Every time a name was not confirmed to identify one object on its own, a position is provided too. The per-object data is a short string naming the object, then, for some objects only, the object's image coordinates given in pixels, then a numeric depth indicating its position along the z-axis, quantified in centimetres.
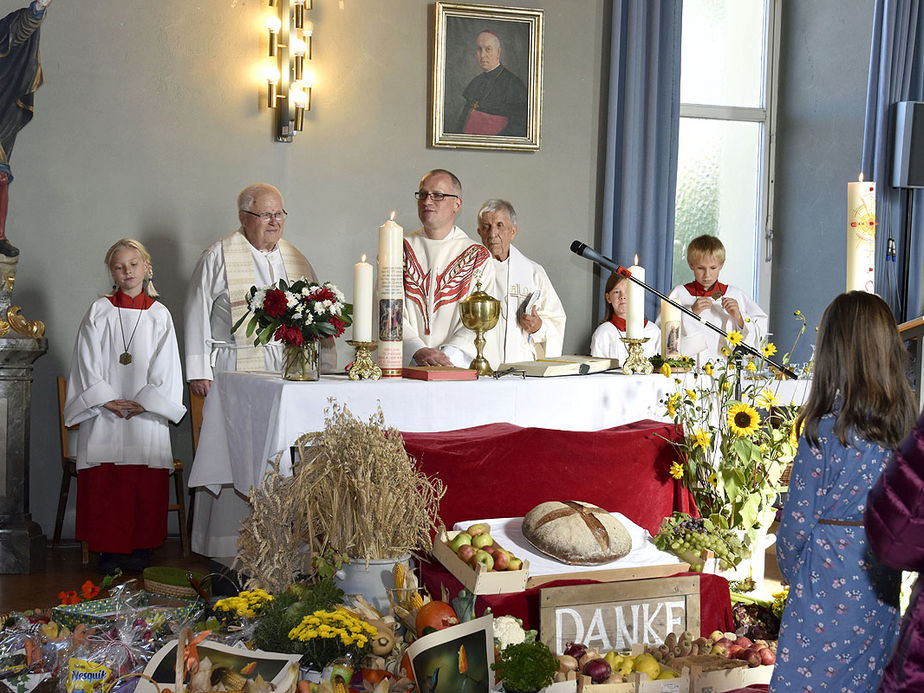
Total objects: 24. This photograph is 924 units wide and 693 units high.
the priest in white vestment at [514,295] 554
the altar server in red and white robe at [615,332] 609
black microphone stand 342
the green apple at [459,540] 312
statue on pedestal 556
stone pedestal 513
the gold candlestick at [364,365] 343
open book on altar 372
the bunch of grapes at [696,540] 347
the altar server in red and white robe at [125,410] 521
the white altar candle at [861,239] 369
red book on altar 347
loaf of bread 311
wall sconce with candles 595
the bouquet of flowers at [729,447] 383
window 718
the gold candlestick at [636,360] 396
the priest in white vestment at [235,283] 526
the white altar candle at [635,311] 398
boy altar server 552
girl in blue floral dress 230
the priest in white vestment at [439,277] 437
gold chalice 361
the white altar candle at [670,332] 416
